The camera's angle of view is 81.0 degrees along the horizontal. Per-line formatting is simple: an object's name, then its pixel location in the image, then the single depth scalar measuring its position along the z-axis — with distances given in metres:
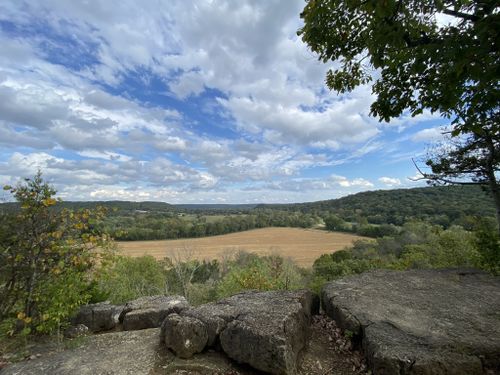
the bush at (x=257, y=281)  11.18
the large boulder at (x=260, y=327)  4.51
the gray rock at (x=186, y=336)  5.02
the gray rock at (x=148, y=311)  6.88
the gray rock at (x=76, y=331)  6.92
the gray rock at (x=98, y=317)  7.58
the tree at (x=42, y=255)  5.35
